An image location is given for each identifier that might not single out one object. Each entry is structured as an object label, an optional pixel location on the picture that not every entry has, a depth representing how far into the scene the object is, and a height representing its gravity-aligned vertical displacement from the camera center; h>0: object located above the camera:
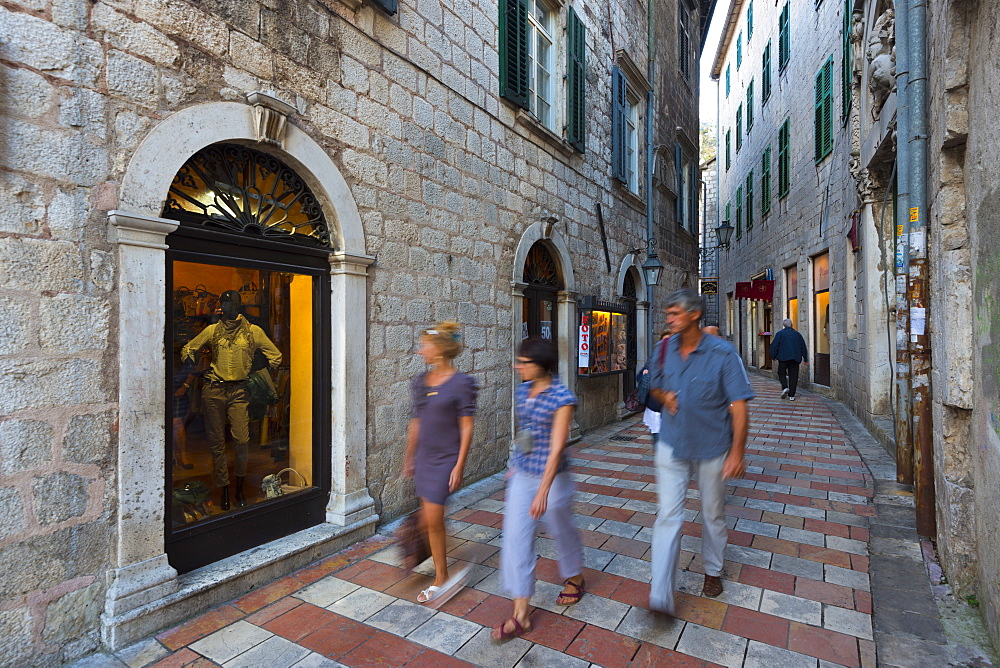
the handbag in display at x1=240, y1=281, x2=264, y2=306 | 3.52 +0.29
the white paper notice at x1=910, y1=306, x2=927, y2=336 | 3.97 +0.13
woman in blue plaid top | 2.61 -0.65
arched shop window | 3.13 -0.10
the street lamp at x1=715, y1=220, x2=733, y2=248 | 14.65 +2.82
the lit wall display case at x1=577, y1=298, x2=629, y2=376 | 7.58 -0.01
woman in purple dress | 2.91 -0.48
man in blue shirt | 2.71 -0.45
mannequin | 3.41 -0.24
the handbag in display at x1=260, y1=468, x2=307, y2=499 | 3.71 -1.01
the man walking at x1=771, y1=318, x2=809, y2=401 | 11.02 -0.29
